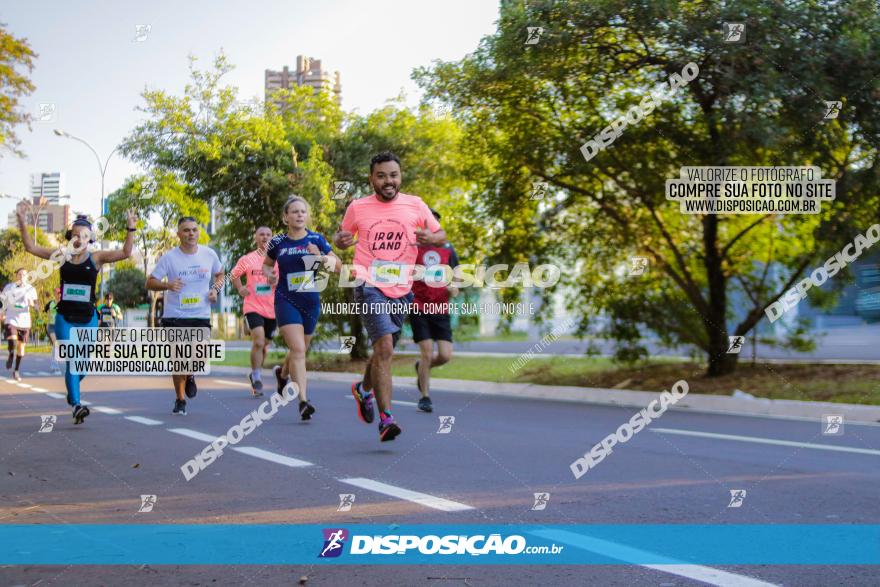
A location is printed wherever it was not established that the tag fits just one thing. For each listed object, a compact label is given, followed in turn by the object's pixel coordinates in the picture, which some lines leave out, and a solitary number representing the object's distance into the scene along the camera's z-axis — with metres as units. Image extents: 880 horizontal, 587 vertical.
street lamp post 38.08
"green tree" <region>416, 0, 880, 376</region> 12.69
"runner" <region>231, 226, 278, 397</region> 13.24
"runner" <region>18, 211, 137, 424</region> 9.49
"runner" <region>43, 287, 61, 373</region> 9.90
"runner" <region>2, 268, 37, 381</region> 17.75
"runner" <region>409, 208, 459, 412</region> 11.00
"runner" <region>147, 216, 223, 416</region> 10.55
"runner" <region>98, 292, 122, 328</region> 24.14
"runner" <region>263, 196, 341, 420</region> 9.27
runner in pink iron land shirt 7.60
